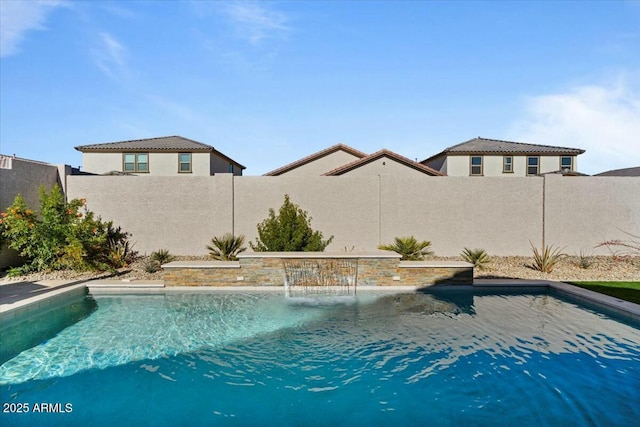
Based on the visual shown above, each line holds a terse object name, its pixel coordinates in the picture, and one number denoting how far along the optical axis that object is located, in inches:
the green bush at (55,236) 415.5
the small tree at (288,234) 456.1
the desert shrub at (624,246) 532.7
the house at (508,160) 960.3
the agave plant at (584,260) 477.7
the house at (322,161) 940.0
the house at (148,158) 903.7
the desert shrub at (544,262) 457.6
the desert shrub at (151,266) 449.4
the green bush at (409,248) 480.6
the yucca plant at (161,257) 484.1
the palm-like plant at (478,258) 475.5
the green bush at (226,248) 489.9
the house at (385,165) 782.5
